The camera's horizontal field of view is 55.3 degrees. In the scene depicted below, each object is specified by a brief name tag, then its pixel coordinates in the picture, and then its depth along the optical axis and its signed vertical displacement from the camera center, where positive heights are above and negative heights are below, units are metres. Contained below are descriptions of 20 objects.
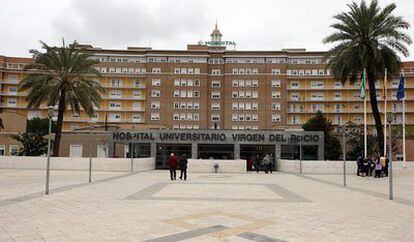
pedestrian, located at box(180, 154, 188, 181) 24.48 -1.25
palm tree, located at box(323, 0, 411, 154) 31.48 +8.61
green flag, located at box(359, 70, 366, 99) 30.37 +4.48
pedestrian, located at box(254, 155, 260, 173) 35.56 -1.52
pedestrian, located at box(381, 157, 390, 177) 29.03 -1.37
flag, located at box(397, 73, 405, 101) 28.25 +4.22
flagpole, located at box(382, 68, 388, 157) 30.43 +4.90
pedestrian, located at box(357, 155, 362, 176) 29.61 -1.20
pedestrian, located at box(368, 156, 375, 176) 29.47 -1.39
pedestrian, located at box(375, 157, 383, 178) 27.77 -1.44
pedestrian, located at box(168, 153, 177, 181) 24.30 -1.25
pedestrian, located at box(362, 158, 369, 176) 29.37 -1.32
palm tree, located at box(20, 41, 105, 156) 36.59 +5.70
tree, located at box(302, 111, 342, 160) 59.31 +1.76
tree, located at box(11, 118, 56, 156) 50.06 -0.37
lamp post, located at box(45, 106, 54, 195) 16.59 +1.24
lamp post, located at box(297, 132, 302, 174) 33.92 -0.28
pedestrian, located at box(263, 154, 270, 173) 34.84 -1.55
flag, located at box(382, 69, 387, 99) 30.43 +4.92
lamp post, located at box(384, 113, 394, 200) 14.99 -0.57
